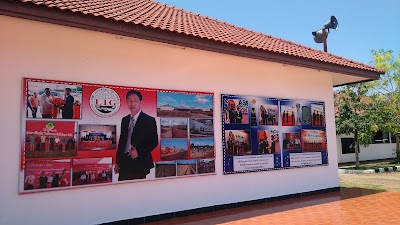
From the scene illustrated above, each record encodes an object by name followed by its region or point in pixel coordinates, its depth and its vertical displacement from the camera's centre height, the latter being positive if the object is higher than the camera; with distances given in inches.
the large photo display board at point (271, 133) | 320.5 +8.6
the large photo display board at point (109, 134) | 225.6 +7.6
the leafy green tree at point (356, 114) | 681.0 +53.8
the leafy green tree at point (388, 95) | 748.6 +110.5
